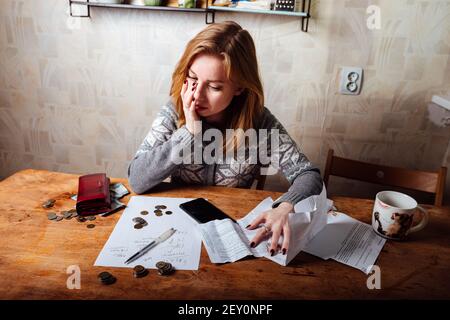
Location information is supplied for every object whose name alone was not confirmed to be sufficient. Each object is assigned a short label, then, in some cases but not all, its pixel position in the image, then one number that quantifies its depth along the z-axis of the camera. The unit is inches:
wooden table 30.0
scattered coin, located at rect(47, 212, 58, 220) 38.9
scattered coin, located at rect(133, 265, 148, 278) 31.3
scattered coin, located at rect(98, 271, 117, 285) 30.3
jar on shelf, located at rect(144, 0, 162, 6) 64.2
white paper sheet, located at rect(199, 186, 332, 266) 35.1
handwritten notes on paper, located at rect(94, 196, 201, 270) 33.4
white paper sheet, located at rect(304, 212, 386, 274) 35.5
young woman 45.8
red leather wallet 40.4
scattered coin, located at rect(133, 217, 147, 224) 39.3
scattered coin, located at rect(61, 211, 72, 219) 39.3
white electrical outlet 68.7
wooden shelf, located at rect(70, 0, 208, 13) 63.9
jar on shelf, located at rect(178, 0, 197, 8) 64.8
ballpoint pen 33.6
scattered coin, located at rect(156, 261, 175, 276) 31.9
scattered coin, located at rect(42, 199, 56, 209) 41.2
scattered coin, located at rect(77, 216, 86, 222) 39.0
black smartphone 40.8
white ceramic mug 37.8
